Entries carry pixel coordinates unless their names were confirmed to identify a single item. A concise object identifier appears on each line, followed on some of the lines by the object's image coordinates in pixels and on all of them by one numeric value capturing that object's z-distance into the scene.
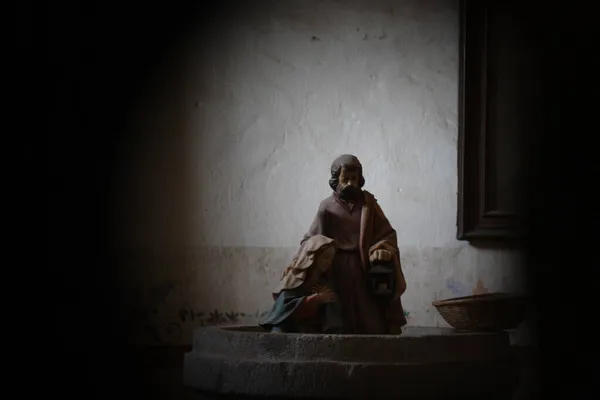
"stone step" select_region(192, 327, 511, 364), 4.67
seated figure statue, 5.00
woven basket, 5.03
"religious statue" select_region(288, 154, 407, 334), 5.15
